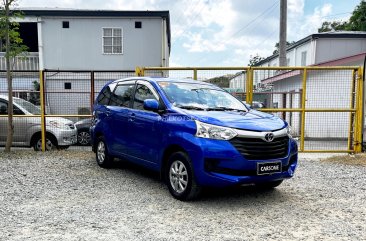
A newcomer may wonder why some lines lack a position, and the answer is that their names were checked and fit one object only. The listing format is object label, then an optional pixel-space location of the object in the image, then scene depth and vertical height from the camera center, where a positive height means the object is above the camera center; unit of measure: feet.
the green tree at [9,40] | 25.55 +4.58
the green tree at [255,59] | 209.48 +24.71
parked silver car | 28.58 -2.68
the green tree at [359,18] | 114.32 +27.94
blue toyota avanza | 14.38 -1.86
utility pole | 49.93 +10.34
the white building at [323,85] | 31.89 +1.46
